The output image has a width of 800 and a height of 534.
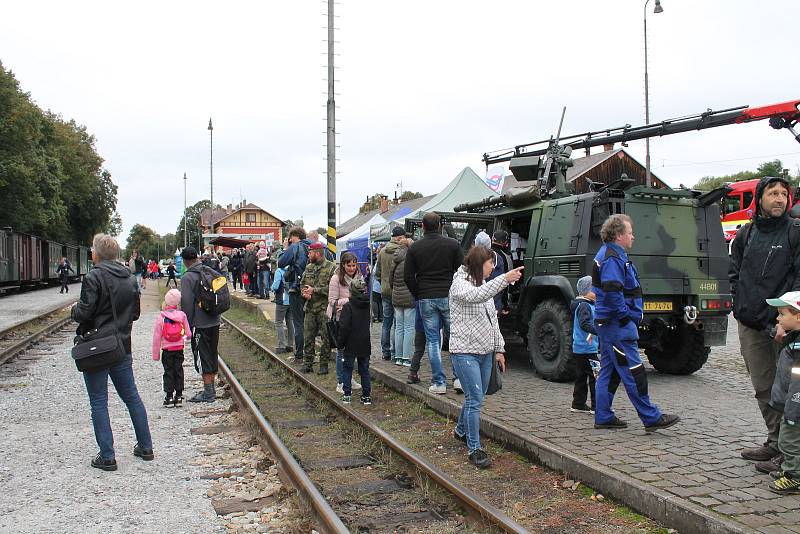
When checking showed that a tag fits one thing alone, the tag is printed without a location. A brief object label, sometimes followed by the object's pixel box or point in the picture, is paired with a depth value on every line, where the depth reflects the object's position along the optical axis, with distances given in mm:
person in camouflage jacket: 9430
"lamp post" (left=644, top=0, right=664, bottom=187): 24031
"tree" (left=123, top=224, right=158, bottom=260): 134000
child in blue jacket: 6562
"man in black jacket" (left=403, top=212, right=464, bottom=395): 7422
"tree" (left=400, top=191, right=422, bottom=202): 89862
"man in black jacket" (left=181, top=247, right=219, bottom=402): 8016
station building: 111625
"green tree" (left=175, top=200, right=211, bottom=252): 127775
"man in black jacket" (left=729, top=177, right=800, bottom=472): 4625
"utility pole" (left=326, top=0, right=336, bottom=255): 15492
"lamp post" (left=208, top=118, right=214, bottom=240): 44634
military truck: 8148
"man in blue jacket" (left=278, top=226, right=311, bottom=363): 10688
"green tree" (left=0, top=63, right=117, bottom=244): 44625
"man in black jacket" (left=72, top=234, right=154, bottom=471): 5391
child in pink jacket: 7896
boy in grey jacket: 4164
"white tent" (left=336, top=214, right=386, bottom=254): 19369
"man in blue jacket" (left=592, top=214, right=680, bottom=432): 5559
